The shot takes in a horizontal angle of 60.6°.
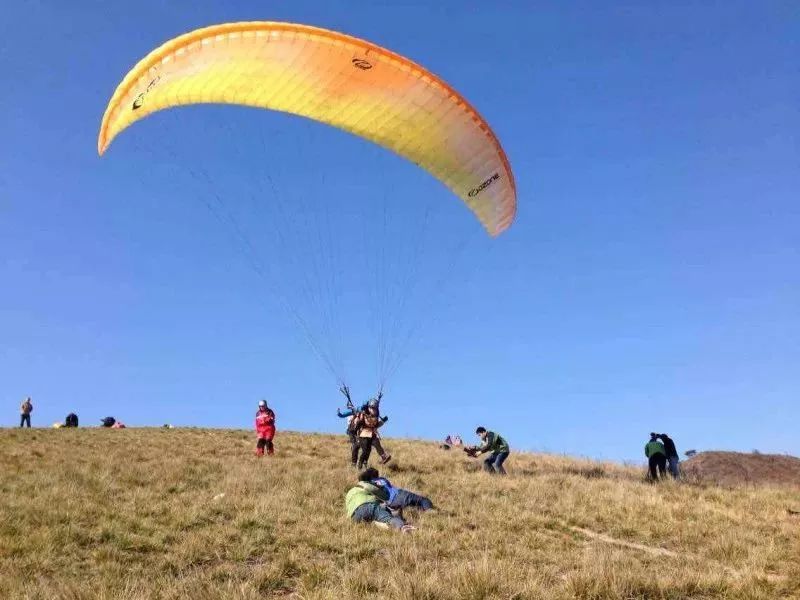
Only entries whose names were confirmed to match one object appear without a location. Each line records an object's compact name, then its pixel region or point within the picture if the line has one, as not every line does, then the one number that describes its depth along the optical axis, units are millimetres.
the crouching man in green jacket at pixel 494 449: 18016
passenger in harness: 16766
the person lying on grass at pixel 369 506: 10607
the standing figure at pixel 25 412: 30816
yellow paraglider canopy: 12297
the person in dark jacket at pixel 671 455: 19141
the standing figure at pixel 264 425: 19766
